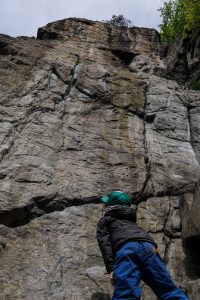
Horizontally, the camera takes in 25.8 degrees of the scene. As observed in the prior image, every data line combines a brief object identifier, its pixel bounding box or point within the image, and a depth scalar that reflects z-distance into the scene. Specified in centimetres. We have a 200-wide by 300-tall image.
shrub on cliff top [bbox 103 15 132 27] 2538
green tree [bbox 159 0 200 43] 2124
